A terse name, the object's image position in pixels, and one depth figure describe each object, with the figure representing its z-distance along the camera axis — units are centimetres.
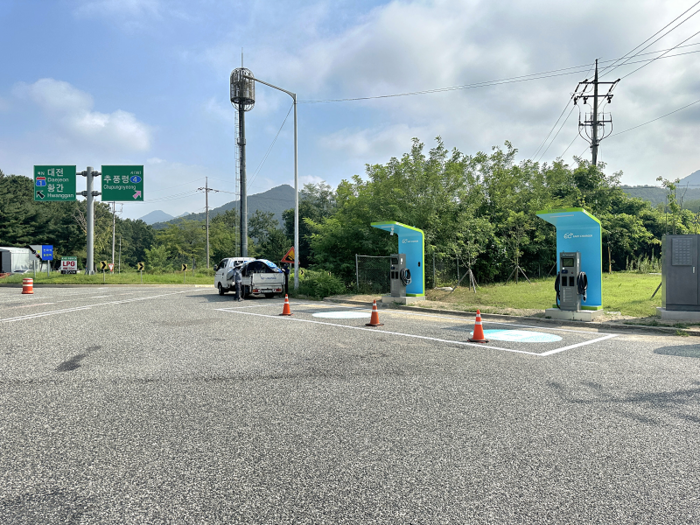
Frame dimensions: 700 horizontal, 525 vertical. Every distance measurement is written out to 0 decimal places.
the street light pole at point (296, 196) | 2158
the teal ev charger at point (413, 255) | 1755
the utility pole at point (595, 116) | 3322
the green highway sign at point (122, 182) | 3197
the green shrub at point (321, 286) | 2014
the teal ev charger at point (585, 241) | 1245
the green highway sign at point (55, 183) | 3169
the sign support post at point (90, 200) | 3338
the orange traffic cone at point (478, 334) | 897
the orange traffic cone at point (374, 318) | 1124
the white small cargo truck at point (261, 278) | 1994
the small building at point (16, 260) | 4324
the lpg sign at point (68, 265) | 3778
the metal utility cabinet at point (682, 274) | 1112
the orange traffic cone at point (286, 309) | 1370
